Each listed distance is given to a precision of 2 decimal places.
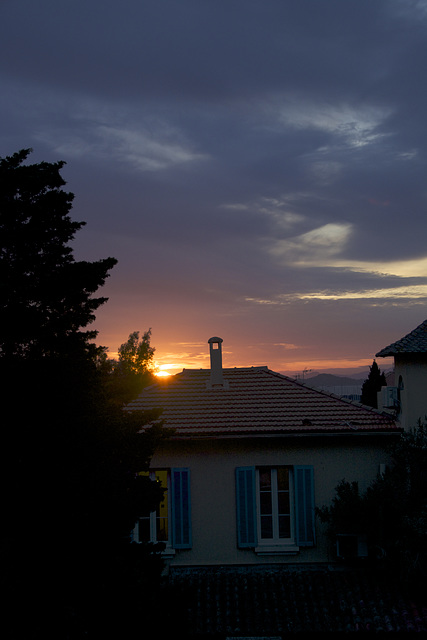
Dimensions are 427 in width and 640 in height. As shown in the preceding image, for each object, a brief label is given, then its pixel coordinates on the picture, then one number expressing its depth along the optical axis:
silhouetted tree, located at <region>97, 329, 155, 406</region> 39.03
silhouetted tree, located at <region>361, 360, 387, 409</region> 31.70
